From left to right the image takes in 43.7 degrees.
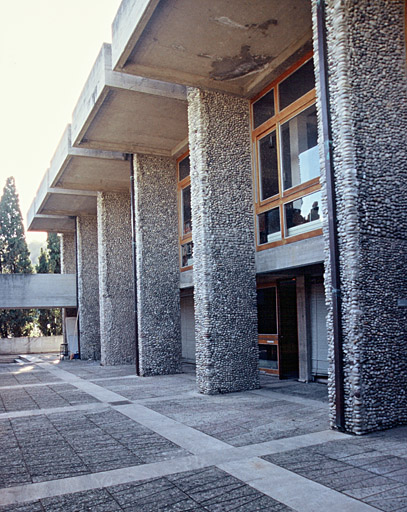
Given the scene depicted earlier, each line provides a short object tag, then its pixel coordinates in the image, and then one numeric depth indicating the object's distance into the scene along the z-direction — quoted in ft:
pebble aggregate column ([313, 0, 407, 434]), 22.03
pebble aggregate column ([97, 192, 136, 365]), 58.80
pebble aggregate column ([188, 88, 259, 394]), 34.83
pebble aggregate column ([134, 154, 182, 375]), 48.14
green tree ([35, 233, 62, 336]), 109.40
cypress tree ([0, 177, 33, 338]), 103.65
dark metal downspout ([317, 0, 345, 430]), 22.31
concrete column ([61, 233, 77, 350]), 82.28
